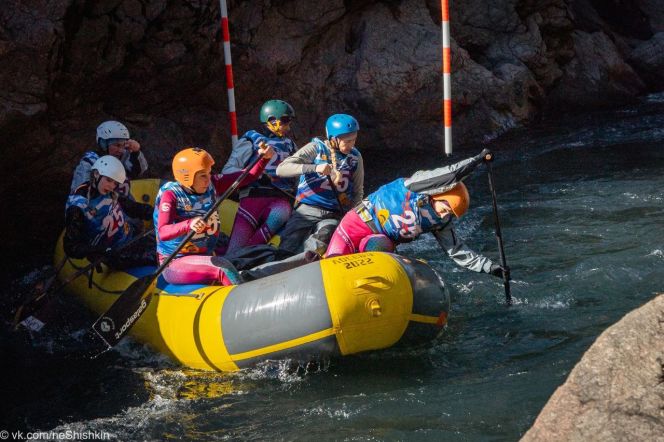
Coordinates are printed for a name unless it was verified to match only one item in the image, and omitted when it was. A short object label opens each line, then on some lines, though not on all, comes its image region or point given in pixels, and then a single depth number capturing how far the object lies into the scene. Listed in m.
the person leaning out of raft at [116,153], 13.77
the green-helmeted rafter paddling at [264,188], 13.49
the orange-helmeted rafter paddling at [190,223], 11.28
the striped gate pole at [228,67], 17.05
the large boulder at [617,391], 5.98
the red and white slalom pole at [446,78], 15.05
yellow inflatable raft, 9.89
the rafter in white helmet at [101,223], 12.40
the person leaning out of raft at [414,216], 10.61
